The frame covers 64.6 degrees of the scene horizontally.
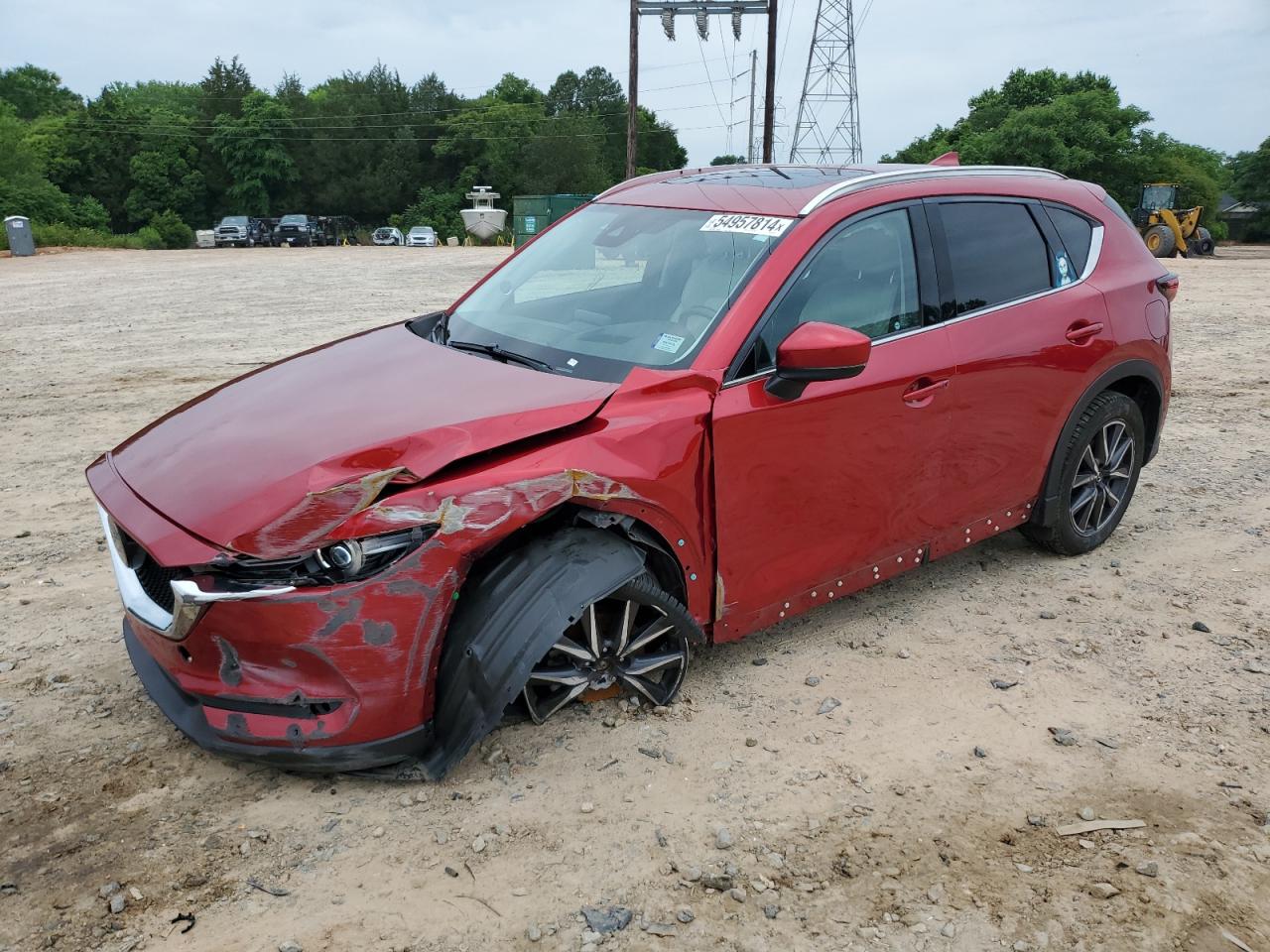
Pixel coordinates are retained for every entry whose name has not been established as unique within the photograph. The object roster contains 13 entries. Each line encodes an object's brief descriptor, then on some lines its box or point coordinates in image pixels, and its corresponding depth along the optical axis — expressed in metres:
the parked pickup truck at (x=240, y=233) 46.25
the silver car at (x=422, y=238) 46.81
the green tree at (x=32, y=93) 95.25
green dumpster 32.09
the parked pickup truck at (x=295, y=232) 47.72
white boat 49.06
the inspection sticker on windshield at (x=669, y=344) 3.40
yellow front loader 27.73
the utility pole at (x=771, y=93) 27.55
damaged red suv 2.80
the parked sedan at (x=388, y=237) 51.50
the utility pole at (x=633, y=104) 27.80
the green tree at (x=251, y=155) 72.88
